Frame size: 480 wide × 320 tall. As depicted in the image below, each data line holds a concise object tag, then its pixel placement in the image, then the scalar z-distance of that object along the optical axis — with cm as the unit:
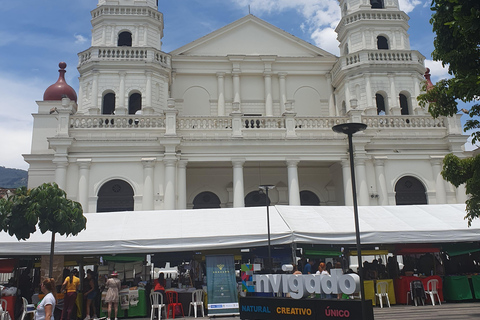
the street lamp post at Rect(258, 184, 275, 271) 1366
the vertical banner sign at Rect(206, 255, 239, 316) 1293
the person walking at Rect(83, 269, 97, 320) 1295
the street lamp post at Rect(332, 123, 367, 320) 988
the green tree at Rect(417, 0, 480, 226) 780
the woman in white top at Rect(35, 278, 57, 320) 809
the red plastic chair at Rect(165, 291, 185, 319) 1328
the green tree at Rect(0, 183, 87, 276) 1204
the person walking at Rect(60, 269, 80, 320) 1183
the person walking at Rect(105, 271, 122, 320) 1270
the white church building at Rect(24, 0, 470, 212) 2130
